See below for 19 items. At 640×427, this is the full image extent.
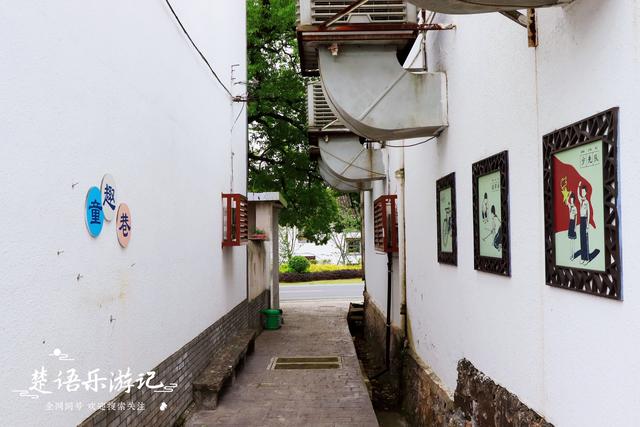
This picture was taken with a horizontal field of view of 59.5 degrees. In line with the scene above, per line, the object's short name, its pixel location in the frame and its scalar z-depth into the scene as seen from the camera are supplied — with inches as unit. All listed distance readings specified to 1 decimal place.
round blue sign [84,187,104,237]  150.8
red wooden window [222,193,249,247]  349.1
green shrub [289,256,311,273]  1133.7
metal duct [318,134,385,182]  456.1
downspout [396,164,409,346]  351.7
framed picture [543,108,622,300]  107.3
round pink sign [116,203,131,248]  174.3
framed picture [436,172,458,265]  228.4
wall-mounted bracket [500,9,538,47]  142.1
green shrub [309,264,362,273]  1198.9
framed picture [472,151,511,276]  166.6
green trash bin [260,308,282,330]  509.7
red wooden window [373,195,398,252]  370.0
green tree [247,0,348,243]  621.6
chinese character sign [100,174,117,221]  163.0
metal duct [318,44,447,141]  226.1
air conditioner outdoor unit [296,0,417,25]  223.9
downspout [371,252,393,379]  384.5
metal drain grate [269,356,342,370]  352.5
